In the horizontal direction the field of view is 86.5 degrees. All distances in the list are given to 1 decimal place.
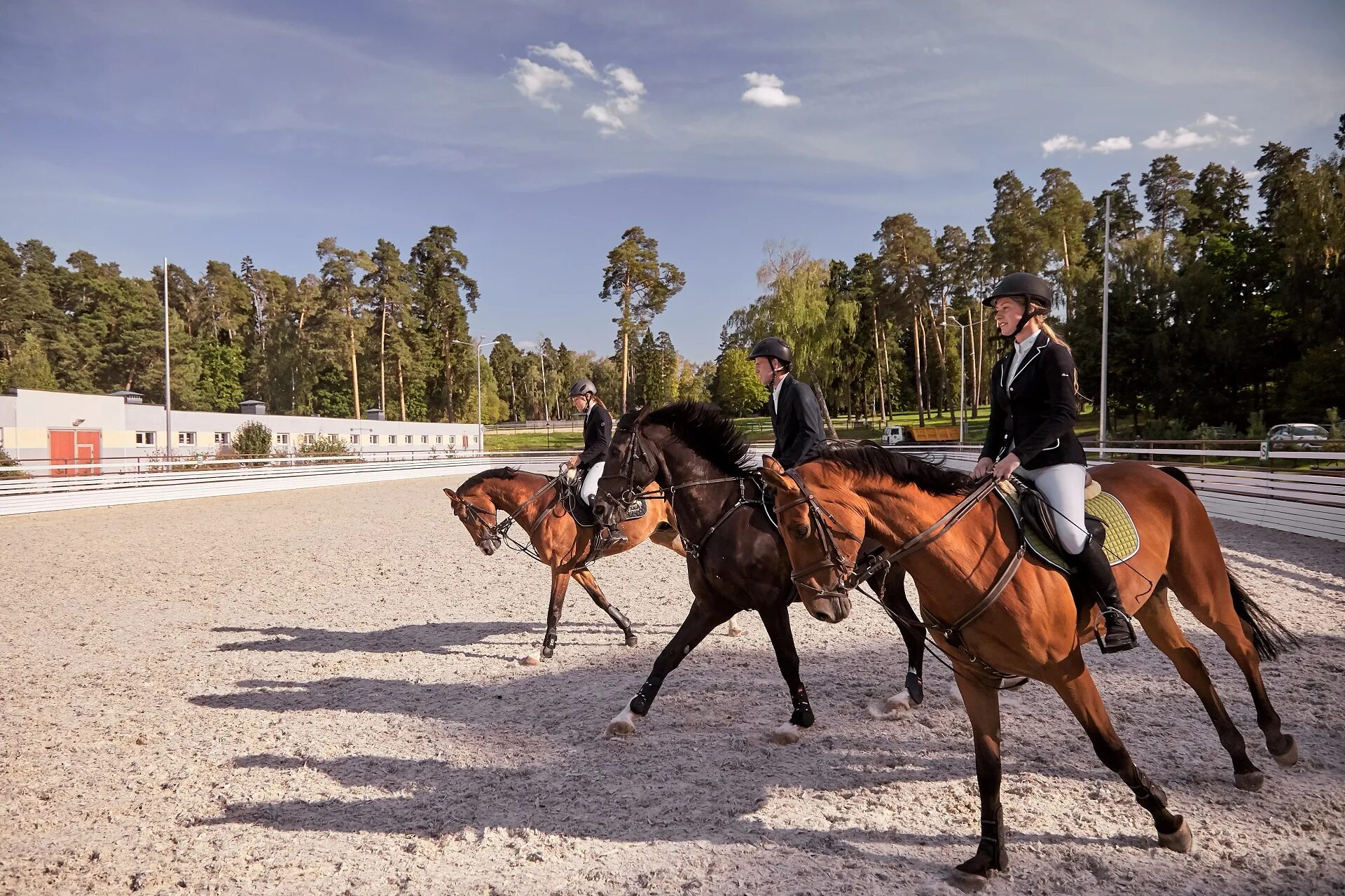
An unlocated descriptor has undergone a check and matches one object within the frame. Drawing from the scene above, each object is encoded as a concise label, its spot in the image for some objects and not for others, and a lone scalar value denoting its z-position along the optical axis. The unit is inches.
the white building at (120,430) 1071.6
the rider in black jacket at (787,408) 195.2
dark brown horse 185.0
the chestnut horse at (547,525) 267.6
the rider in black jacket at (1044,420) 131.3
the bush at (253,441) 1270.9
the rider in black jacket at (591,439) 267.1
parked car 985.9
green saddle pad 130.3
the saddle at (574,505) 265.6
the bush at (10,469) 728.2
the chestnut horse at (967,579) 122.7
